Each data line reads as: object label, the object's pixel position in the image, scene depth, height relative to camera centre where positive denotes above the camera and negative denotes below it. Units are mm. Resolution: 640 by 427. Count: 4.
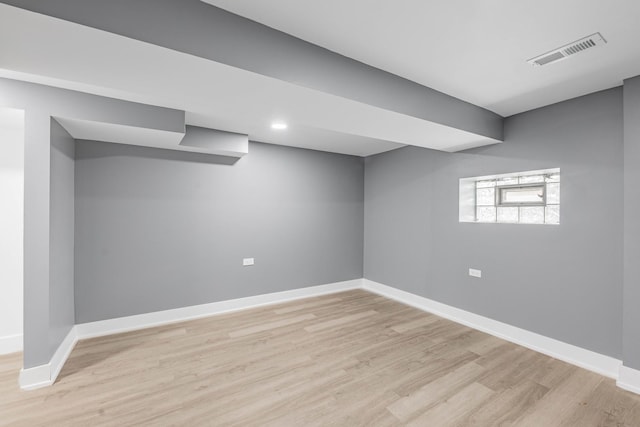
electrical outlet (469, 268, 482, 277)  3389 -738
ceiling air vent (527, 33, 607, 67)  1729 +1096
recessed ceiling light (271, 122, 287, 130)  3204 +1029
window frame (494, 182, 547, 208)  2994 +237
